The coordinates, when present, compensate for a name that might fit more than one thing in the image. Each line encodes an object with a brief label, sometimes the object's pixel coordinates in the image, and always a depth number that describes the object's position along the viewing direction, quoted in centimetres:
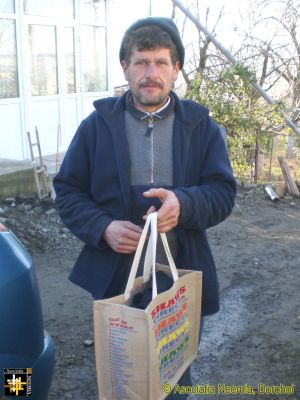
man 214
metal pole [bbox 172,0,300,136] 888
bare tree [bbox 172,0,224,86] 1147
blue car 214
